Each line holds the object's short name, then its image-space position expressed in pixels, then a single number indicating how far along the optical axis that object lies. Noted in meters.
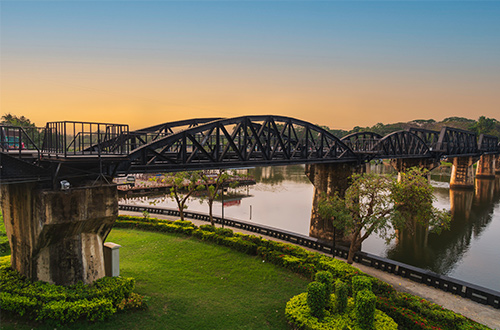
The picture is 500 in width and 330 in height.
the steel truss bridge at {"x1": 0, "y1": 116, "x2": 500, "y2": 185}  11.91
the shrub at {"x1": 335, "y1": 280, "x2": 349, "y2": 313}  13.31
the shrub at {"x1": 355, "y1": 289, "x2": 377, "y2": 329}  11.96
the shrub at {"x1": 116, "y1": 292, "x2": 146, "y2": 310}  12.95
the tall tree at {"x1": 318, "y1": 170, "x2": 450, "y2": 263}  20.73
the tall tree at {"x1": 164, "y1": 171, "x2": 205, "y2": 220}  29.33
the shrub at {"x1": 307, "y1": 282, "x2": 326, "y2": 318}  12.98
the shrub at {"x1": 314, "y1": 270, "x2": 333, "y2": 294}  13.57
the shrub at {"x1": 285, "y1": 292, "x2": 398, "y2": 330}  12.30
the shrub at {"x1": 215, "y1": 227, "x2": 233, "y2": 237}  23.83
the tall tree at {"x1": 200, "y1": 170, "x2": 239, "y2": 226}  28.09
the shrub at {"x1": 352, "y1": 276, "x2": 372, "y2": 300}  13.05
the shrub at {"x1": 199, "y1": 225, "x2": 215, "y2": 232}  25.17
